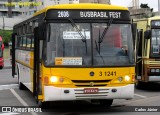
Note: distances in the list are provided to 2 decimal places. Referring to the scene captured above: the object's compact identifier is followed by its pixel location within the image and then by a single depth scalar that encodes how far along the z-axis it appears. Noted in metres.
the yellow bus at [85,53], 10.92
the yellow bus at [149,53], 16.98
